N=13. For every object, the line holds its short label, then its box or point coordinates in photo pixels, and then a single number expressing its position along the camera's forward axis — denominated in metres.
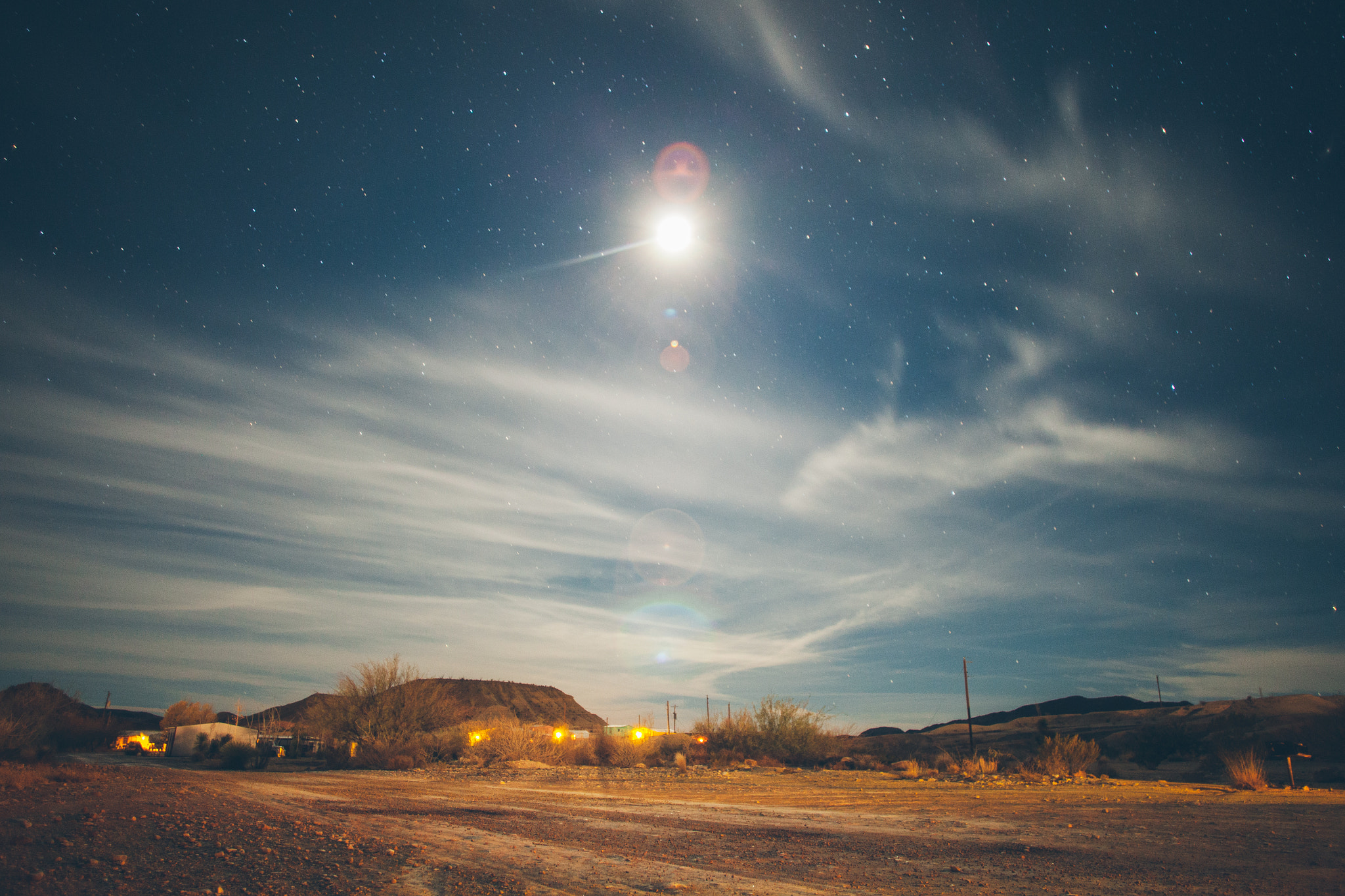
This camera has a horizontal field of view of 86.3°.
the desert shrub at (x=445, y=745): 38.88
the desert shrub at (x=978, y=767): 31.19
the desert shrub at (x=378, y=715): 38.75
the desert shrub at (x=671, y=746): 41.50
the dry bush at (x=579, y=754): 40.81
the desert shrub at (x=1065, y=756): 30.41
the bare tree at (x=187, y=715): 87.00
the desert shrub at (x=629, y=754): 39.00
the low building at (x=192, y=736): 61.97
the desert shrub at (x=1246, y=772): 21.44
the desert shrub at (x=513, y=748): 38.28
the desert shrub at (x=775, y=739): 40.28
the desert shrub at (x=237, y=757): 39.81
